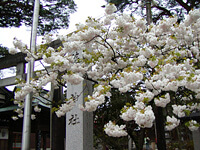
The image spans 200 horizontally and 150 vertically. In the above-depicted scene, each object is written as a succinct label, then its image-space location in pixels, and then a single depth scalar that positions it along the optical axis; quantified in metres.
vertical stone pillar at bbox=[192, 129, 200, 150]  8.97
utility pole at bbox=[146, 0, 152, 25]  5.49
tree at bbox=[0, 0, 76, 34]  7.25
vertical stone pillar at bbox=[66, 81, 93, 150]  3.90
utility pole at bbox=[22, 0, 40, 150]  3.87
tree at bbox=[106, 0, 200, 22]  6.91
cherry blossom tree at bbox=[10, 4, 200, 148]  3.04
